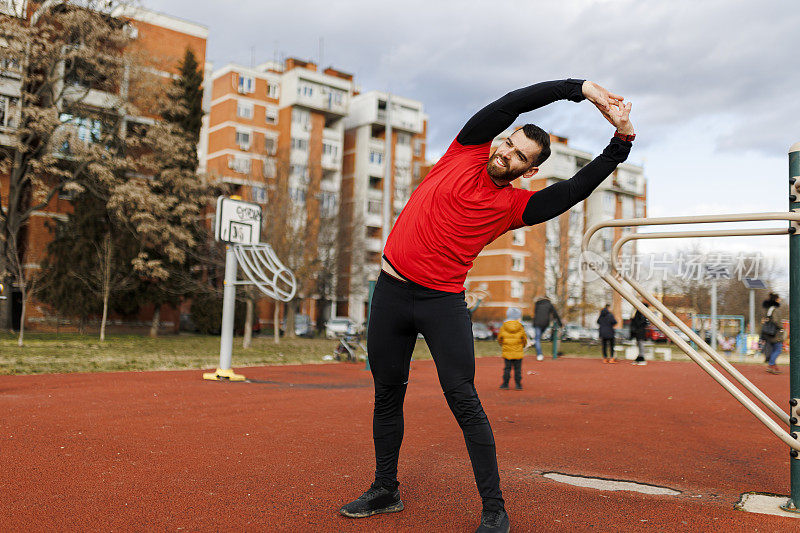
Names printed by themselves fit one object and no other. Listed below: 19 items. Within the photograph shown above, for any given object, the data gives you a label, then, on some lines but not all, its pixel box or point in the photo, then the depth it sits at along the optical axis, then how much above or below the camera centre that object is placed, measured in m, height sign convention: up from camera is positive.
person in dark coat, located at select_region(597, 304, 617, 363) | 19.67 -0.18
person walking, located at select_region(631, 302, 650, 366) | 18.22 -0.32
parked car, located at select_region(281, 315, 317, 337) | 40.00 -1.14
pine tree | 26.17 +3.91
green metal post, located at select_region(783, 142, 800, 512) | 3.67 -0.04
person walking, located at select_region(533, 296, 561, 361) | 18.77 +0.10
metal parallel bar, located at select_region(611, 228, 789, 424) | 3.71 -0.03
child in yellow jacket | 10.80 -0.44
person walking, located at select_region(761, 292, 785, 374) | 14.89 -0.11
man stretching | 3.10 +0.40
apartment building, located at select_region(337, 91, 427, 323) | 60.53 +15.53
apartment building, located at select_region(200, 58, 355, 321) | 56.59 +16.72
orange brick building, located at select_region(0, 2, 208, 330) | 25.08 +8.69
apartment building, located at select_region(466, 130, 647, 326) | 51.72 +5.73
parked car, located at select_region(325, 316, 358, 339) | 37.41 -0.99
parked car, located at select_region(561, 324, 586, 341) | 44.06 -0.95
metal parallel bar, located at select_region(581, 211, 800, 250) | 3.54 +0.57
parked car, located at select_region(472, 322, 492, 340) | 45.25 -1.13
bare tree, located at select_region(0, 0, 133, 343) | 24.00 +7.72
